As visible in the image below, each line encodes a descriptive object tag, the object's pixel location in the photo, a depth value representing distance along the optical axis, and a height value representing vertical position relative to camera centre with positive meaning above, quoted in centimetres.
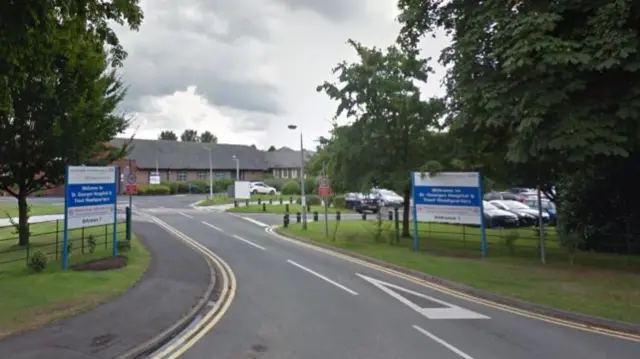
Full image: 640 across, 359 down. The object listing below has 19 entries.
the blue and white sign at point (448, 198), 1830 -6
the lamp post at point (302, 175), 2906 +133
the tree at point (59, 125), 1950 +287
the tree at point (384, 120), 2217 +327
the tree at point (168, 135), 14405 +1724
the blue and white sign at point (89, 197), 1447 +2
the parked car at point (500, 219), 3034 -133
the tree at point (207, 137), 15038 +1737
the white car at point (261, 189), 7325 +113
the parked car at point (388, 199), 3844 -20
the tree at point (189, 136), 15112 +1782
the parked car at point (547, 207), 3215 -71
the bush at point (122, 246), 1811 -168
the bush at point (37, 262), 1413 -174
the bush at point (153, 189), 7238 +116
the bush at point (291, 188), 7038 +120
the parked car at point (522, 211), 3166 -92
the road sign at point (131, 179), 2683 +95
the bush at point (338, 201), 4869 -44
